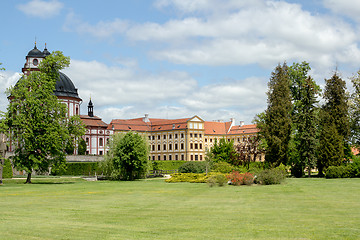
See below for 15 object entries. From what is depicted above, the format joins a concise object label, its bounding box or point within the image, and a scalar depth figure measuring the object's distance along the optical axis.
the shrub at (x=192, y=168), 53.81
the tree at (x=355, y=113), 55.45
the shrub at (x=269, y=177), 34.75
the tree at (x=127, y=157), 49.75
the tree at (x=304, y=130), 52.28
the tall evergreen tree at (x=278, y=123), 50.69
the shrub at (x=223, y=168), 46.28
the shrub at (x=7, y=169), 57.47
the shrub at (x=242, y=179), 34.22
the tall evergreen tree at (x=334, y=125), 50.03
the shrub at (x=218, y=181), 33.53
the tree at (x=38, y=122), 44.03
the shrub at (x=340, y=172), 45.81
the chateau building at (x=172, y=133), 103.38
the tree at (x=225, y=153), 60.00
